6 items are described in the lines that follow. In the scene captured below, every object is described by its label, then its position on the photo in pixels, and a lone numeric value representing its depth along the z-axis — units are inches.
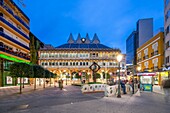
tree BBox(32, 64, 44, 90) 854.3
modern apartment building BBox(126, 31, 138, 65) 2747.4
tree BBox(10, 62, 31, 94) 675.4
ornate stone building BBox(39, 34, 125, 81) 2371.7
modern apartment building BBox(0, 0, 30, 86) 1012.6
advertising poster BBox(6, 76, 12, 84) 1100.0
